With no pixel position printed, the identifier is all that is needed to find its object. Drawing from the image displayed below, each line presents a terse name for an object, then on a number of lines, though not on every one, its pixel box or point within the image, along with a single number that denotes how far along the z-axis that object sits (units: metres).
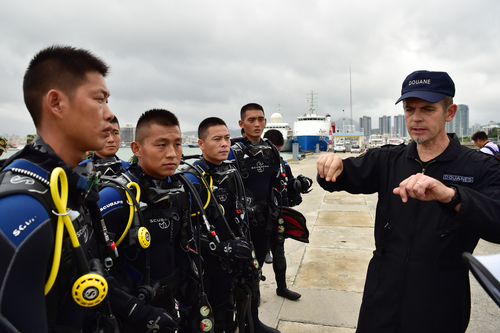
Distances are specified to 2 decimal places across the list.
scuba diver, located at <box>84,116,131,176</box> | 3.47
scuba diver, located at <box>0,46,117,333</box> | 0.93
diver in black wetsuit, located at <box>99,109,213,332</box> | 1.72
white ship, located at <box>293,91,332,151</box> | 47.34
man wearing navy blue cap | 1.48
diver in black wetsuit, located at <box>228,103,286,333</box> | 3.55
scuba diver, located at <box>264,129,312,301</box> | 3.86
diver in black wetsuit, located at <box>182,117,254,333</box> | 2.46
